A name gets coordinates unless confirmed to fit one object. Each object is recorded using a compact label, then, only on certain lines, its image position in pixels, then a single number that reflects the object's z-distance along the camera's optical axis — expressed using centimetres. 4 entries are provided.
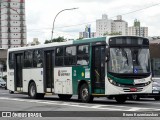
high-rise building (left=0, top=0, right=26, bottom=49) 19288
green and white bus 2034
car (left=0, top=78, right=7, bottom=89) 5481
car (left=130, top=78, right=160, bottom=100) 2709
